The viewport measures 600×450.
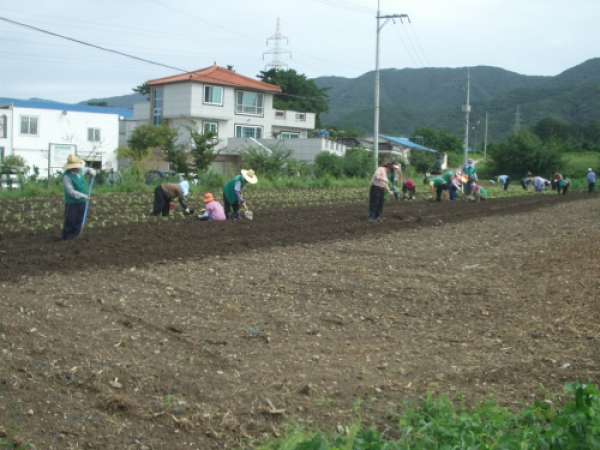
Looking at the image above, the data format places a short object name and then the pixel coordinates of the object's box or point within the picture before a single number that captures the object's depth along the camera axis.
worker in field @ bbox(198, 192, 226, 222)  15.19
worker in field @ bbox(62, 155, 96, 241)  11.29
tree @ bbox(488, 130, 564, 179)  56.12
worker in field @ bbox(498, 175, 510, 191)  40.12
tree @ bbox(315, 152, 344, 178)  39.88
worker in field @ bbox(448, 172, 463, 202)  25.11
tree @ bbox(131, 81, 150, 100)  77.88
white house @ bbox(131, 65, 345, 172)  50.41
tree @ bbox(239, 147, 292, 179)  36.76
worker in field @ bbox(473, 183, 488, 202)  26.72
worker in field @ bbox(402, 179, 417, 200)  25.98
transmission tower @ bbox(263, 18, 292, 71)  72.38
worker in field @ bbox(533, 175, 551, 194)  38.91
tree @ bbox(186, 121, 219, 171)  40.72
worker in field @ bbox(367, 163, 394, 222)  15.88
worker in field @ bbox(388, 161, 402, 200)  23.07
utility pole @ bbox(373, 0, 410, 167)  38.16
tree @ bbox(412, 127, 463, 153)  83.62
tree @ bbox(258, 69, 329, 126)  72.00
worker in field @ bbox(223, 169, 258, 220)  14.88
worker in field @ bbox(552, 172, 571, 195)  37.09
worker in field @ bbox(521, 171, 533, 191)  41.83
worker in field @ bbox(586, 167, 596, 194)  39.88
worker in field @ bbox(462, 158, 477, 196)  26.53
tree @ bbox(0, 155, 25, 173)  39.29
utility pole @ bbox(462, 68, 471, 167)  47.69
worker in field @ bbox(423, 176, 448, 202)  24.99
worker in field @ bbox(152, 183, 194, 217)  15.75
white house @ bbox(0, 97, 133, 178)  44.97
